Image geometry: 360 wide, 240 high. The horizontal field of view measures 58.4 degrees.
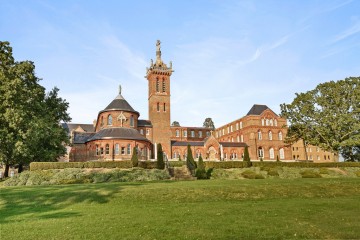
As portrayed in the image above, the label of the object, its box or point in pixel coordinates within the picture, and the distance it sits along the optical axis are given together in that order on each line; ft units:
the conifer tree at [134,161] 138.72
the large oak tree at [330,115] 172.76
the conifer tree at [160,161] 139.19
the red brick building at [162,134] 180.45
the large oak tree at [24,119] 110.22
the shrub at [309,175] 128.47
